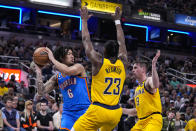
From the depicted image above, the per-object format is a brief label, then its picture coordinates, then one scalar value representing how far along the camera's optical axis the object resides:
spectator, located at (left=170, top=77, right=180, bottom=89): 19.14
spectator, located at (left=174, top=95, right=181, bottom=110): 14.90
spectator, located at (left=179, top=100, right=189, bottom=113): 14.21
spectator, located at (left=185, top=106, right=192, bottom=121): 13.06
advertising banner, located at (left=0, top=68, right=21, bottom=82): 15.04
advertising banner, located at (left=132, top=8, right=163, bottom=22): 25.22
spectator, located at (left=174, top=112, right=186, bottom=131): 11.23
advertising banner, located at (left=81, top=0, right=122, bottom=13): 22.50
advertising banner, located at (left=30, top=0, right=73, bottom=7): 21.81
